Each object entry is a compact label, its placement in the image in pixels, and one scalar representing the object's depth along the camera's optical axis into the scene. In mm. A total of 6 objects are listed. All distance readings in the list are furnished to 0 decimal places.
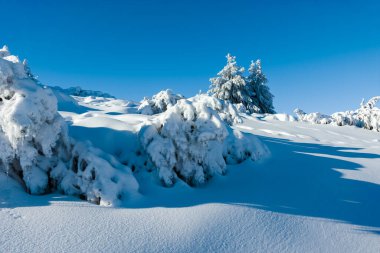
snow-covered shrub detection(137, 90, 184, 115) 13068
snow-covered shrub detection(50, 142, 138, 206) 4430
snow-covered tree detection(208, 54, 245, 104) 24578
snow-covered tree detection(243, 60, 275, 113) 26484
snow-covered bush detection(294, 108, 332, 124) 16289
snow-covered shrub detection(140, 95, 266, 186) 5277
